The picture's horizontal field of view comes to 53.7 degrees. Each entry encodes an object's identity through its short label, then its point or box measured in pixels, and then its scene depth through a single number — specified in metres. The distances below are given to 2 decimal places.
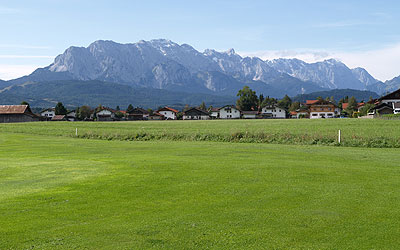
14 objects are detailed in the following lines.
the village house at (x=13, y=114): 136.12
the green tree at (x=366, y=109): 140.40
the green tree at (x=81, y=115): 197.38
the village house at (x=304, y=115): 180.69
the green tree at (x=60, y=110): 195.88
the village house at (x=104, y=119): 197.88
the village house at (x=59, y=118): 186.27
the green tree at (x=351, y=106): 177.69
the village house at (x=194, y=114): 189.25
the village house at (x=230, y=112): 194.25
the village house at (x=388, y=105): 124.81
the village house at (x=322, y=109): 184.89
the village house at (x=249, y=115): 192.05
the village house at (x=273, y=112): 195.50
